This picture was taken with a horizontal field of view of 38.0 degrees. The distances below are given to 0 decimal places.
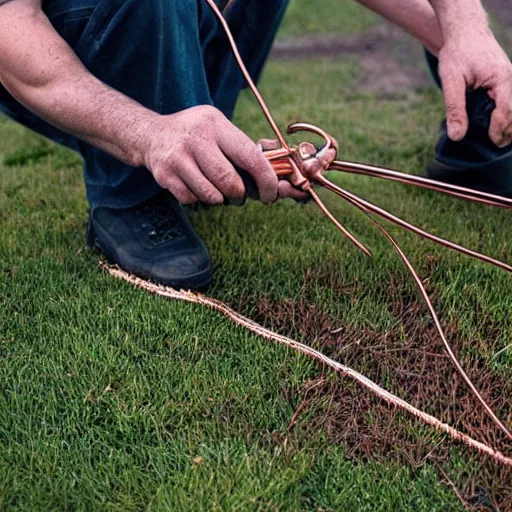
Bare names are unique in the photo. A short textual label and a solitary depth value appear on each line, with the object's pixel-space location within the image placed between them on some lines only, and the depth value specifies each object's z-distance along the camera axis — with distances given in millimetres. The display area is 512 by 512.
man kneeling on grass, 1193
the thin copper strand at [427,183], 1163
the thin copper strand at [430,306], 1126
